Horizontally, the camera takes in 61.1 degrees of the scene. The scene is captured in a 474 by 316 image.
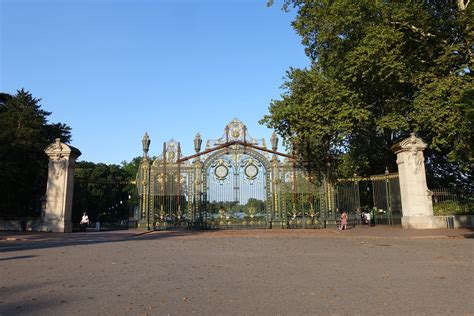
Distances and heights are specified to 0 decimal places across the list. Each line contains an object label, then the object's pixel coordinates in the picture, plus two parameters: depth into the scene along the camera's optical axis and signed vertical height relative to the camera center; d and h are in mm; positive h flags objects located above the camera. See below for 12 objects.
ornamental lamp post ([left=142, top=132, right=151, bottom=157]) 22395 +4242
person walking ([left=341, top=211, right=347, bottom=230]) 21088 -156
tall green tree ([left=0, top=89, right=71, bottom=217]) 22266 +3399
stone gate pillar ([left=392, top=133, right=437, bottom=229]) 18750 +1390
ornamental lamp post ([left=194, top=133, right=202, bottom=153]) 22625 +4292
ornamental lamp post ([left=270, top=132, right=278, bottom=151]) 22562 +4249
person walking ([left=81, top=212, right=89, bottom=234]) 21034 -67
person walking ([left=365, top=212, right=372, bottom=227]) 23322 -83
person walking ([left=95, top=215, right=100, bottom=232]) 23042 -289
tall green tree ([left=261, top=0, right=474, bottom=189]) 16719 +6297
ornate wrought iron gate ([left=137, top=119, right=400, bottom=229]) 21938 +1513
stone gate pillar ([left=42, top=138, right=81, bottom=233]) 19422 +1651
